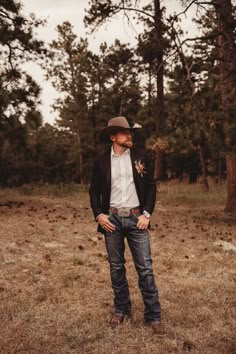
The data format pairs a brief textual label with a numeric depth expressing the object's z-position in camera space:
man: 4.30
